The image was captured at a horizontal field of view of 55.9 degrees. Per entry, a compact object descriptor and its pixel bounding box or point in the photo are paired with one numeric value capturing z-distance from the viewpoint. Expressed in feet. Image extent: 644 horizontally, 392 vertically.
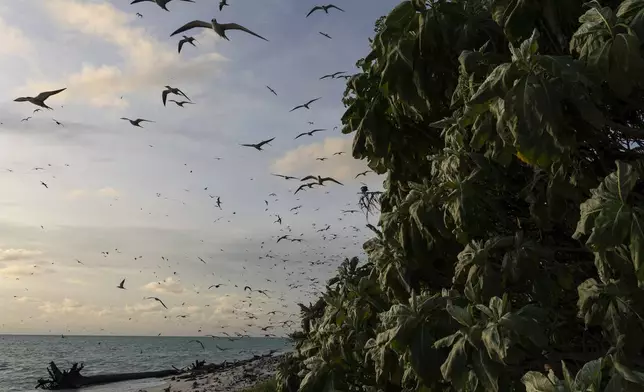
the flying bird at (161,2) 22.43
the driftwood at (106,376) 123.95
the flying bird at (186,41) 26.52
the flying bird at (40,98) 25.09
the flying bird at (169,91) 29.36
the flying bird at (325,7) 26.50
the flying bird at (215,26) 21.86
